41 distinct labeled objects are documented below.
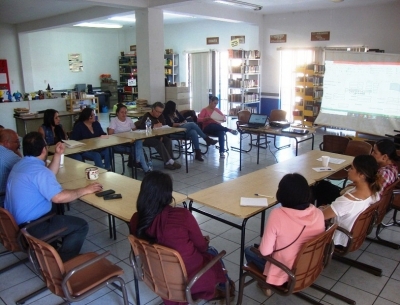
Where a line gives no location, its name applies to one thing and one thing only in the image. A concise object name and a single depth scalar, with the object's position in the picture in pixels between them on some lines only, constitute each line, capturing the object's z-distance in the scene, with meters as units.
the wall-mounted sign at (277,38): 10.51
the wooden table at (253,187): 2.67
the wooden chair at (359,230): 2.54
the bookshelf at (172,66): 13.40
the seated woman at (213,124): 6.90
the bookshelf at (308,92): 9.74
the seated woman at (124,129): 5.62
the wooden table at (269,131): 5.60
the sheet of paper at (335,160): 3.92
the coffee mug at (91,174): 3.38
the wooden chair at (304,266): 2.04
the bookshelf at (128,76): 14.79
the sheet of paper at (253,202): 2.71
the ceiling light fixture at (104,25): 12.93
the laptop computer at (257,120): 6.30
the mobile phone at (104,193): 2.92
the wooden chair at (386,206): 2.89
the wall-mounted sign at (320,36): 9.58
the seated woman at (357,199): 2.63
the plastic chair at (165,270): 1.91
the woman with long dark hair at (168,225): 1.97
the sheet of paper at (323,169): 3.62
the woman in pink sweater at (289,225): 2.09
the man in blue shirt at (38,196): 2.60
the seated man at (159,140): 5.98
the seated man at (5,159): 3.21
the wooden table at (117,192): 2.63
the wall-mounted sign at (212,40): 12.01
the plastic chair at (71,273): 2.02
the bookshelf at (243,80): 10.88
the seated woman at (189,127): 6.68
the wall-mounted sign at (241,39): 11.44
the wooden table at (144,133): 5.34
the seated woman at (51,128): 5.08
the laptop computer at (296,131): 5.61
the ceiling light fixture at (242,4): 8.03
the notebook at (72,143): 4.69
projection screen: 6.18
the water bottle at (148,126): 5.67
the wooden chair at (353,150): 4.43
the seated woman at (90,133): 5.11
